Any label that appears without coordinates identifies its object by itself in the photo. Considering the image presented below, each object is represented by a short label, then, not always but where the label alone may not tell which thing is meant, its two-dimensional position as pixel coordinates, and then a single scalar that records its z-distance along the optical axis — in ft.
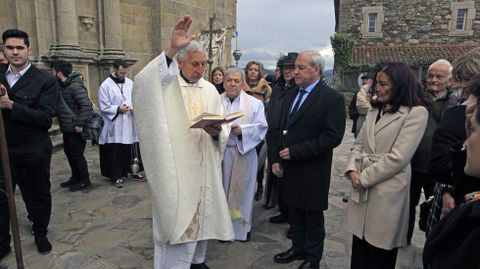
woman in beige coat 7.73
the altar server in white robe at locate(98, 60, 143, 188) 17.97
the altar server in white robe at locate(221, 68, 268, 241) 11.43
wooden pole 8.70
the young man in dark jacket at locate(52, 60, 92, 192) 16.15
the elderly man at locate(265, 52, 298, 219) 12.29
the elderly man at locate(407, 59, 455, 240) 10.55
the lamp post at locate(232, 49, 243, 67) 69.94
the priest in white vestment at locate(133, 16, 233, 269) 8.26
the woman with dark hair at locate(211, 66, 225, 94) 16.67
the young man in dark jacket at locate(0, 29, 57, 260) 9.65
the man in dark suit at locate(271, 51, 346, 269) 9.30
